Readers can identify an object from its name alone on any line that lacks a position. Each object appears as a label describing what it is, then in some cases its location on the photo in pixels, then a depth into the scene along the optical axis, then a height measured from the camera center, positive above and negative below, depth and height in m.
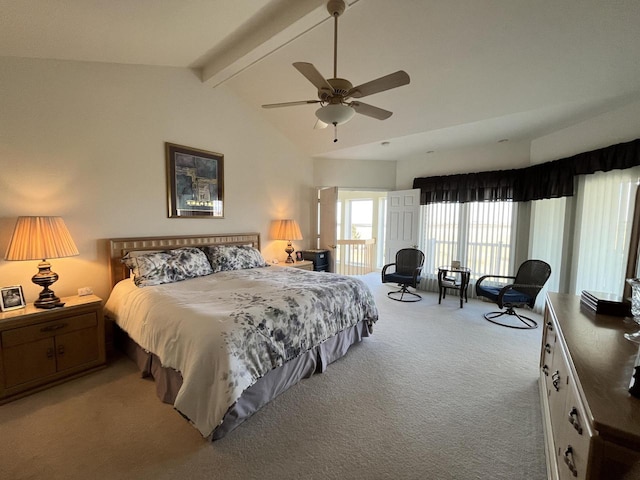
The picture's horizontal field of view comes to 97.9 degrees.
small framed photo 2.23 -0.69
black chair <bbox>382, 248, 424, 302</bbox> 4.62 -0.96
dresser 0.84 -0.61
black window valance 2.95 +0.60
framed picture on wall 3.50 +0.45
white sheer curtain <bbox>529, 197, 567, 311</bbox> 3.80 -0.23
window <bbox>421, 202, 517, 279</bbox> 4.64 -0.29
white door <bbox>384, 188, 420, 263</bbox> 5.41 -0.05
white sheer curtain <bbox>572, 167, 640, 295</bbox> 2.97 -0.09
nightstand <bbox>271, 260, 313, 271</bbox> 4.61 -0.79
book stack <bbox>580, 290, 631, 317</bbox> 1.68 -0.52
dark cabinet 5.13 -0.75
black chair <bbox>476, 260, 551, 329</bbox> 3.60 -0.96
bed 1.73 -0.82
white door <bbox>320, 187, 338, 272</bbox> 5.35 -0.06
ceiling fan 1.90 +0.92
